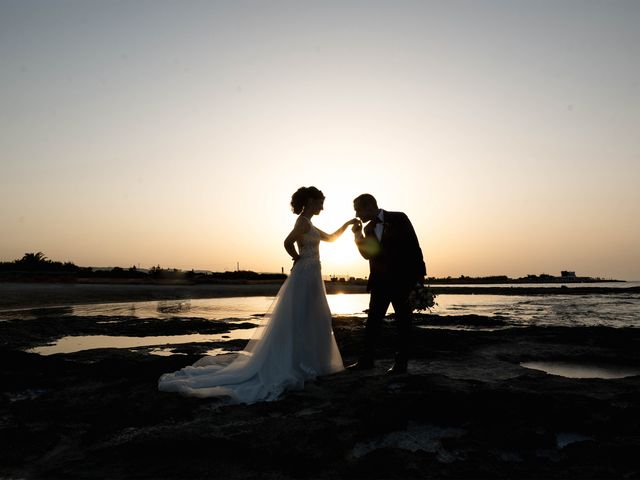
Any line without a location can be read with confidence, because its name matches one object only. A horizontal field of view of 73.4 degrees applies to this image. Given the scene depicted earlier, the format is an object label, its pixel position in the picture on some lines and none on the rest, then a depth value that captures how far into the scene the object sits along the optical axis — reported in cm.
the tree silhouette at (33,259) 5297
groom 712
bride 629
